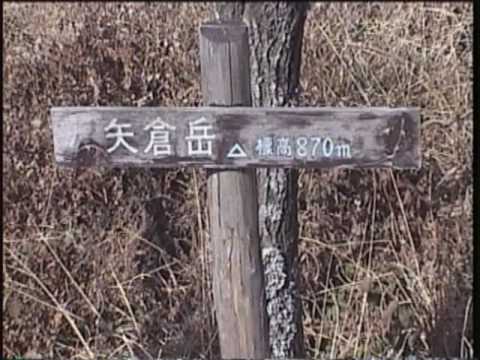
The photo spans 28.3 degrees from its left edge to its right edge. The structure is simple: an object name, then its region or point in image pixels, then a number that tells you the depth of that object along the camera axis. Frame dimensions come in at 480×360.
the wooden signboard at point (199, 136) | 3.12
